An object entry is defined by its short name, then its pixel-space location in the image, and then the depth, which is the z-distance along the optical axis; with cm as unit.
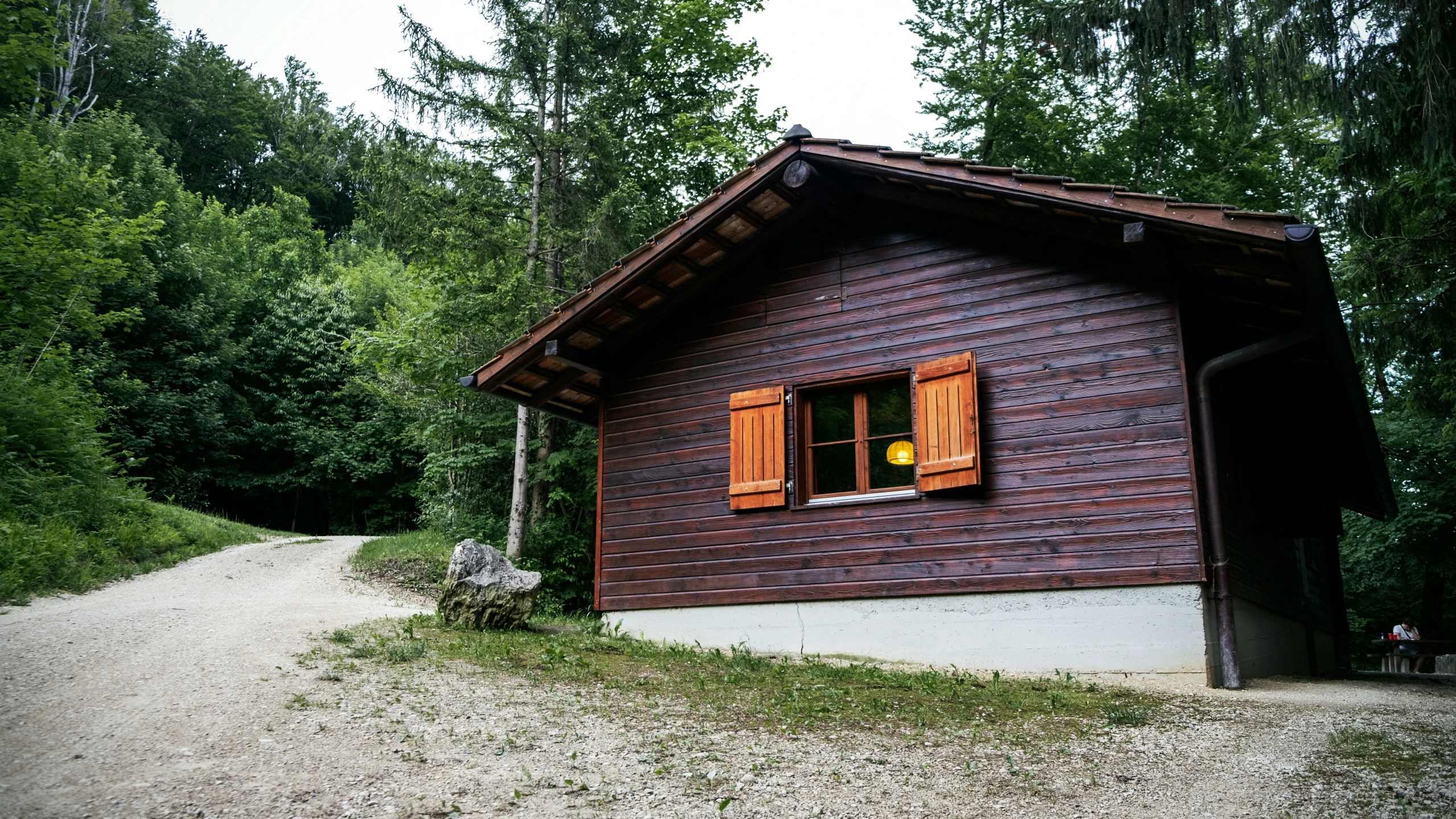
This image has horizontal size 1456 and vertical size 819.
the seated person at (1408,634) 1861
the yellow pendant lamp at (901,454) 952
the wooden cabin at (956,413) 802
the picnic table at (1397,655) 1862
